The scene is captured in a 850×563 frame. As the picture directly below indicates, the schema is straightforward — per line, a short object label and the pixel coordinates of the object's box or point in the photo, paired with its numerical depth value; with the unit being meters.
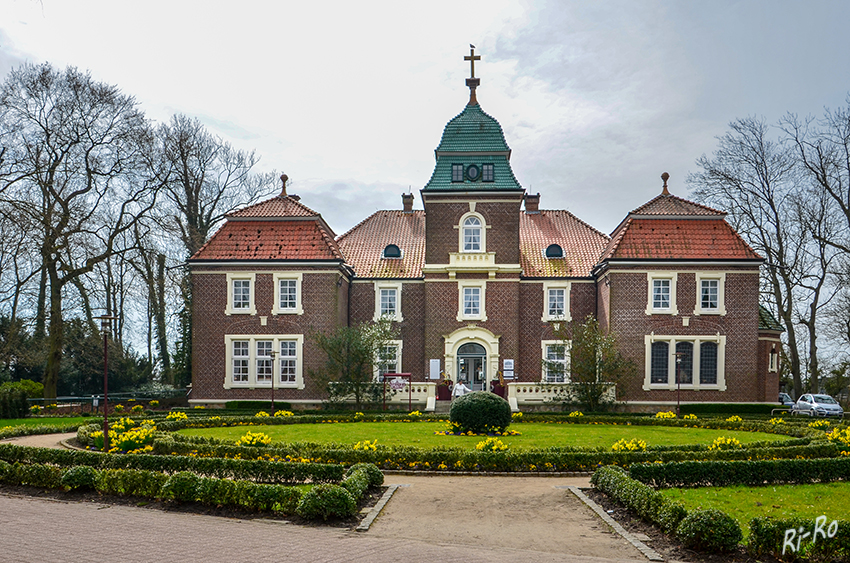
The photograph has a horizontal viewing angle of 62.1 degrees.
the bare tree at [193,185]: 38.03
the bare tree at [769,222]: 38.09
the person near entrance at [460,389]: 27.19
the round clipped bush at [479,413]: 20.86
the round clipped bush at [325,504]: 10.55
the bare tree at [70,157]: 29.30
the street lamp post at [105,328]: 16.09
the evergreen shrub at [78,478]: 12.63
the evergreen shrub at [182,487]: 11.64
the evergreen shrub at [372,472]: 13.02
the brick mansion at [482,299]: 31.64
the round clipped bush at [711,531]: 8.98
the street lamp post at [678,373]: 29.95
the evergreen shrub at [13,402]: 28.14
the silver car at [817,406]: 34.03
